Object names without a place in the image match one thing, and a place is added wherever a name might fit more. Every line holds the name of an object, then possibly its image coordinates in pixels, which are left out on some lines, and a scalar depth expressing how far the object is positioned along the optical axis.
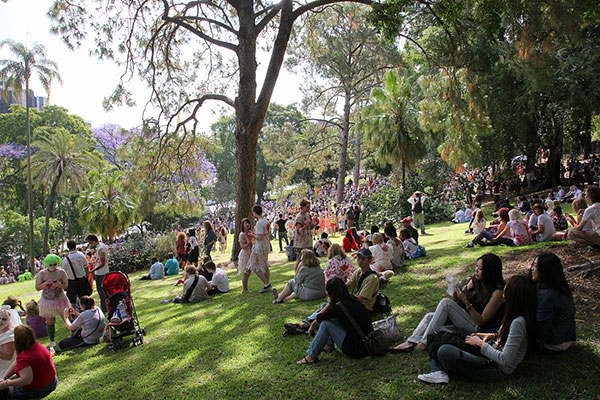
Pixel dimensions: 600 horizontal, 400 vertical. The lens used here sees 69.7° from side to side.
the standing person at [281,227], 17.64
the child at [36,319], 7.57
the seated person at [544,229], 9.14
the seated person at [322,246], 10.92
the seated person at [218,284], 9.98
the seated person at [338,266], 7.05
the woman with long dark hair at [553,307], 4.00
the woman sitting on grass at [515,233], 9.09
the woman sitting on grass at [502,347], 3.73
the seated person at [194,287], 9.61
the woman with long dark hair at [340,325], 4.71
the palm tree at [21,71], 25.02
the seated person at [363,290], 5.79
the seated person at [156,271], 15.64
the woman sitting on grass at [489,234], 9.77
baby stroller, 6.69
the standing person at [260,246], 8.48
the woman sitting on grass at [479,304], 4.28
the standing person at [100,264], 8.36
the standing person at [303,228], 9.48
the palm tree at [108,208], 21.97
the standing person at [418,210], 15.80
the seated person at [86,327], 7.02
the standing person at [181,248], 15.13
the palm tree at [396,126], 21.05
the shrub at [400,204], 20.86
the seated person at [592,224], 7.30
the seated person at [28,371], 4.58
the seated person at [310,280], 7.28
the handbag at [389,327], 5.06
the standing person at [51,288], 7.23
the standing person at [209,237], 13.96
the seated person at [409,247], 9.76
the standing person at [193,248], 14.05
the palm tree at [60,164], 27.44
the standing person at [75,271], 8.18
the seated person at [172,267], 16.02
